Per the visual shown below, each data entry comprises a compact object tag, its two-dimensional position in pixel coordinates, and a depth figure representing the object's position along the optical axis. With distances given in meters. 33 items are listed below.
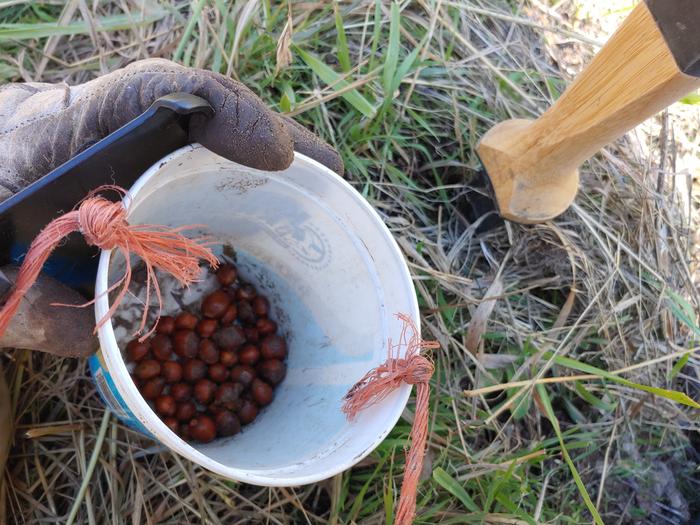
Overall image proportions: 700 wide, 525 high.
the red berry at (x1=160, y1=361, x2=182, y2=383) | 0.39
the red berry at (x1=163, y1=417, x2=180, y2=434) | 0.38
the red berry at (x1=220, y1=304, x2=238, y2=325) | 0.41
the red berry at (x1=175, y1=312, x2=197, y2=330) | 0.40
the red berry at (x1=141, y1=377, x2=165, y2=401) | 0.38
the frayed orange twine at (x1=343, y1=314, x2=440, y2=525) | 0.29
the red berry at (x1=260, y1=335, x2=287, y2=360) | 0.41
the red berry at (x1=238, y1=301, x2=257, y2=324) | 0.42
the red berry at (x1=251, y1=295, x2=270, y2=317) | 0.42
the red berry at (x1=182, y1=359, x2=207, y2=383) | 0.40
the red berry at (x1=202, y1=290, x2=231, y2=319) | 0.40
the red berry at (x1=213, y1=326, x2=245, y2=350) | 0.41
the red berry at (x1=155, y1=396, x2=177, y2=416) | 0.38
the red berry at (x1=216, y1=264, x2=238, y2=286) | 0.41
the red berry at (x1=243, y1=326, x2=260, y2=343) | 0.42
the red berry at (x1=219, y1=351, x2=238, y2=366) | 0.41
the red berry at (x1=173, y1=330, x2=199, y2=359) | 0.40
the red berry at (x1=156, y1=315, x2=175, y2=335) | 0.39
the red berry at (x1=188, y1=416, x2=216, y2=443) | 0.38
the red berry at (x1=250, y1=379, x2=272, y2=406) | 0.40
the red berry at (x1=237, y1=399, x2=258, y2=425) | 0.40
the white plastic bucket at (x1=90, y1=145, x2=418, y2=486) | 0.30
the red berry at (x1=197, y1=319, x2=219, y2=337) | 0.40
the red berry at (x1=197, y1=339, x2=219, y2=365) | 0.40
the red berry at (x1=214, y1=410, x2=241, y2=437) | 0.39
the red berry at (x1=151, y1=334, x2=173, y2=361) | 0.39
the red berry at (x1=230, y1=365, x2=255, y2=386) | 0.40
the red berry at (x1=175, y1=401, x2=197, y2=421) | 0.39
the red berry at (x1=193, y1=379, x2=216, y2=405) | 0.40
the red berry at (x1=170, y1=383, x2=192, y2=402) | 0.39
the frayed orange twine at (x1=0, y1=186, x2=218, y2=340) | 0.25
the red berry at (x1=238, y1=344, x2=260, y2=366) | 0.41
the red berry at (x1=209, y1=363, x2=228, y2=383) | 0.40
